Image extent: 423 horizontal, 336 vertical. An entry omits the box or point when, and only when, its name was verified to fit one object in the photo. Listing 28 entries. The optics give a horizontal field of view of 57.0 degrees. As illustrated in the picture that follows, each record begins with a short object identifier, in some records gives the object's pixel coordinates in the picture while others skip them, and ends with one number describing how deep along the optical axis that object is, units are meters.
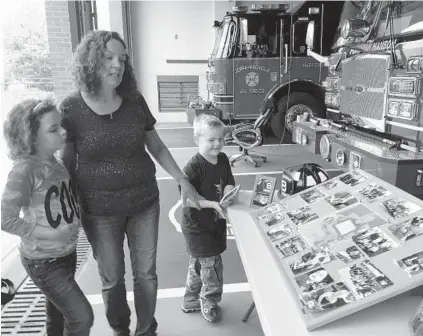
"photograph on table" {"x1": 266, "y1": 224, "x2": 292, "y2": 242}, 1.53
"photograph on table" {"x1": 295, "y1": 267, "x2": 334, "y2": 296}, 1.17
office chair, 6.00
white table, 1.08
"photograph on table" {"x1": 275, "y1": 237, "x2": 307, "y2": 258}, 1.39
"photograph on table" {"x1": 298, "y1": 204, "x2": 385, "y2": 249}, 1.35
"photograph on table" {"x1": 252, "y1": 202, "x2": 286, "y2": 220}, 1.77
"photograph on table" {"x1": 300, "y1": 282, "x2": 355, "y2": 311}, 1.10
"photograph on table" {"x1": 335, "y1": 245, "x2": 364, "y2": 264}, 1.22
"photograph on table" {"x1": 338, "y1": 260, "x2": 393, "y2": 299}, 1.09
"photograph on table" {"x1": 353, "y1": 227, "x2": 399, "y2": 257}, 1.21
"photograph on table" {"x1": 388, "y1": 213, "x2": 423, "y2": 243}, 1.22
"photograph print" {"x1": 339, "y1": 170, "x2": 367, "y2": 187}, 1.70
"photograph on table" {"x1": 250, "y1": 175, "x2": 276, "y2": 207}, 2.01
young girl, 1.52
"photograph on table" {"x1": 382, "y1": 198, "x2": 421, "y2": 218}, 1.33
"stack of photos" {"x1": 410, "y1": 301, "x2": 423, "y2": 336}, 1.00
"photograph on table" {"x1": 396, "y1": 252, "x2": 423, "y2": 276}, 1.09
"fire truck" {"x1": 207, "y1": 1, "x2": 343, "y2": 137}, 6.79
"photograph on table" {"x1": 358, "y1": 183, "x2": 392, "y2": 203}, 1.50
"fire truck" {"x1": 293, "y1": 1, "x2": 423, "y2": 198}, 2.69
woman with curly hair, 1.72
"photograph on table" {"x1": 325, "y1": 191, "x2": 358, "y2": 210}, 1.54
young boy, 2.18
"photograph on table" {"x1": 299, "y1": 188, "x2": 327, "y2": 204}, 1.70
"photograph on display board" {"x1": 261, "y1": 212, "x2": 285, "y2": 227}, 1.67
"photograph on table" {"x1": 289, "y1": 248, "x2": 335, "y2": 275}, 1.27
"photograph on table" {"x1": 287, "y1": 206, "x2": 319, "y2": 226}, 1.55
